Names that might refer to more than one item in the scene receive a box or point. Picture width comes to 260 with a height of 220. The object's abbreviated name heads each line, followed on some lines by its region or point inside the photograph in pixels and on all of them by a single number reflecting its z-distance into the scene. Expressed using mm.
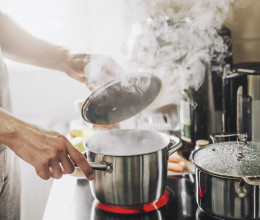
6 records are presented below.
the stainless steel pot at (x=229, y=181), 802
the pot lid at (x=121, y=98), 1014
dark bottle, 1352
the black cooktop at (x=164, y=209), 951
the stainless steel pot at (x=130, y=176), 878
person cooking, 853
